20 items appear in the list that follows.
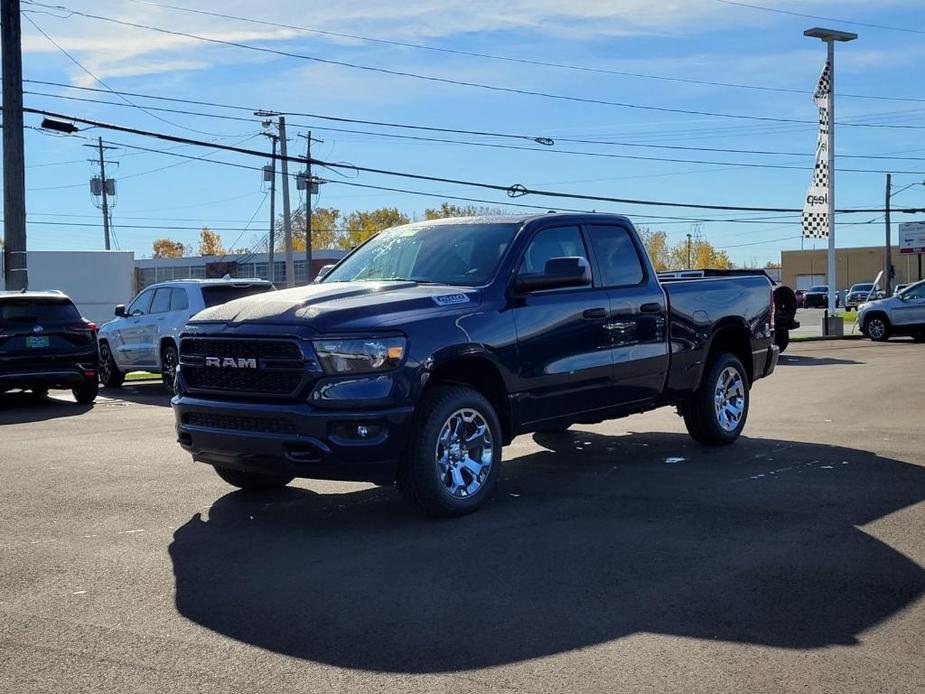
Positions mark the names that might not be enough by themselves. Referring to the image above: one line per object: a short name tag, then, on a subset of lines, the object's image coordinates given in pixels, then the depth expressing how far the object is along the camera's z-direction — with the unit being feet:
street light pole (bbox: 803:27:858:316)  117.70
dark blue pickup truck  20.97
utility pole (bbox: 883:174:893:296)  210.04
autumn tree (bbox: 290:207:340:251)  364.79
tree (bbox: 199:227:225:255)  398.01
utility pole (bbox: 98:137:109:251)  250.37
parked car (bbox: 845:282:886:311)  224.53
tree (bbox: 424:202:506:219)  349.16
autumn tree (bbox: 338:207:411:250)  362.12
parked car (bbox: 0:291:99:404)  47.62
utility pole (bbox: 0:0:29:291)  67.92
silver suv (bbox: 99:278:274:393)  53.06
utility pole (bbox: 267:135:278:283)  179.92
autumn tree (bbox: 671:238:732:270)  412.57
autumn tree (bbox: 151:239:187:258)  433.89
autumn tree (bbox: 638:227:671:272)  404.98
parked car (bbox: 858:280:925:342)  92.79
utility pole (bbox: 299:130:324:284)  176.06
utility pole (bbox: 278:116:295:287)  133.04
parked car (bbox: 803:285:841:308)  242.99
